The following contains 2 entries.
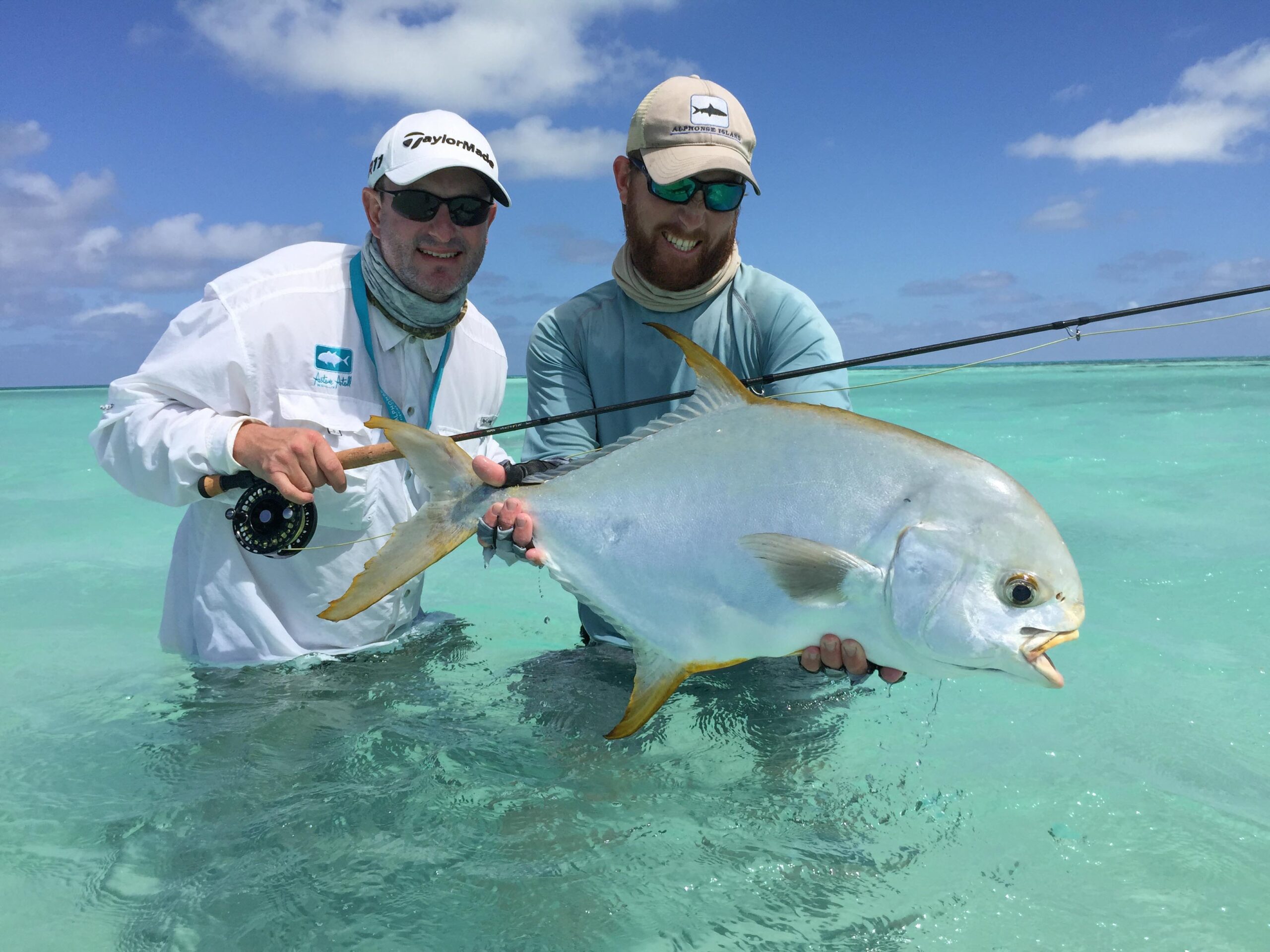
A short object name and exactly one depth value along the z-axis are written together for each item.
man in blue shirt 2.24
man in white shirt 2.27
